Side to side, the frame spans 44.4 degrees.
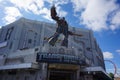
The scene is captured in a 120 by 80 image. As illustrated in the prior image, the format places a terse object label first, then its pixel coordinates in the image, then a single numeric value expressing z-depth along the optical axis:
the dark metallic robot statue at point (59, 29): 18.23
